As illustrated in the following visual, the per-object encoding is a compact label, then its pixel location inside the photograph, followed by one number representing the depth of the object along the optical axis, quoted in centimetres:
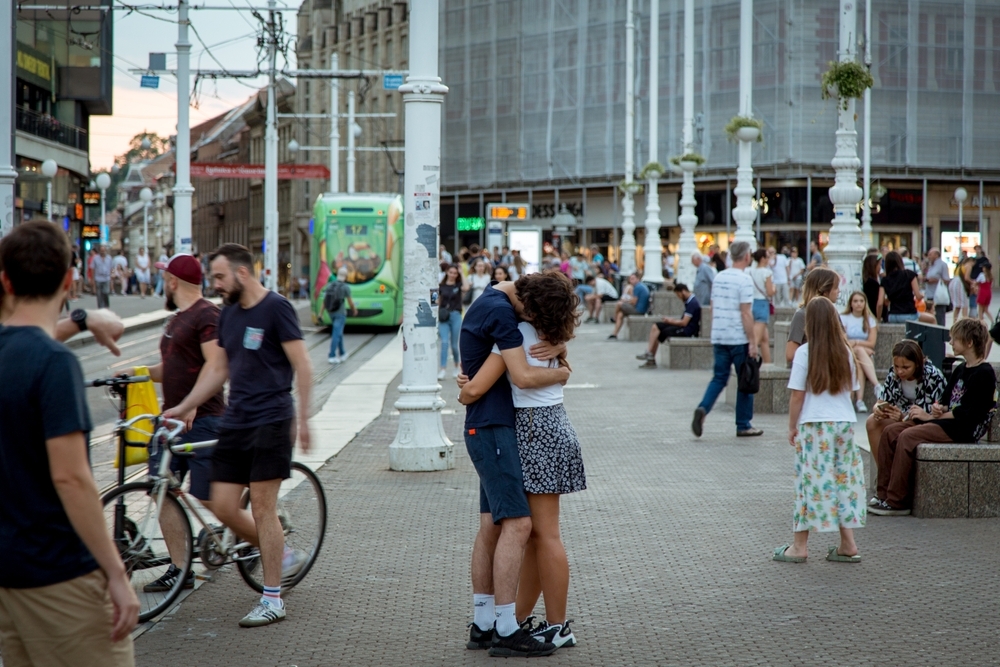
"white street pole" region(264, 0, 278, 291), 3716
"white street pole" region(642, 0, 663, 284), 3412
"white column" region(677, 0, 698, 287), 2947
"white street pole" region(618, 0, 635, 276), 3794
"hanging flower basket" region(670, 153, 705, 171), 2939
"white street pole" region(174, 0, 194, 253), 2700
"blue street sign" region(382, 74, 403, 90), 3304
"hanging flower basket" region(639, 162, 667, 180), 3350
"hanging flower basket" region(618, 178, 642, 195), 3809
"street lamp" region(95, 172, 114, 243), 5309
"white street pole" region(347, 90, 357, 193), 5043
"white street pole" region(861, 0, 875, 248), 3941
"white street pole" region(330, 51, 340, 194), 4842
